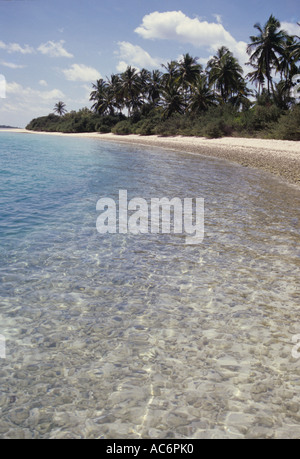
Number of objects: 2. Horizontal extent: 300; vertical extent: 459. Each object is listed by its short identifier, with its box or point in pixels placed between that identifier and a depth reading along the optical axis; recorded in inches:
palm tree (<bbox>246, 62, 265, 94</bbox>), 1558.1
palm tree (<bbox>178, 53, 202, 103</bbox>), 1883.6
